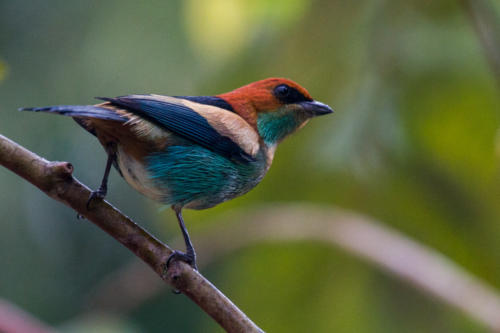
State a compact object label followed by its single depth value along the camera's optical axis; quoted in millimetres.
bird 5336
